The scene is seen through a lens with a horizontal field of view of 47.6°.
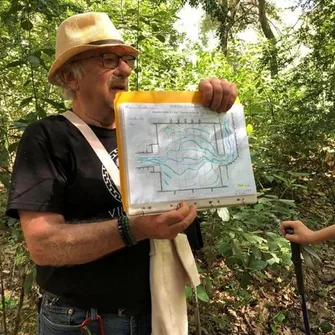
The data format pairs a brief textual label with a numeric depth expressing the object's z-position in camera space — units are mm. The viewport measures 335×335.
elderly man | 1155
